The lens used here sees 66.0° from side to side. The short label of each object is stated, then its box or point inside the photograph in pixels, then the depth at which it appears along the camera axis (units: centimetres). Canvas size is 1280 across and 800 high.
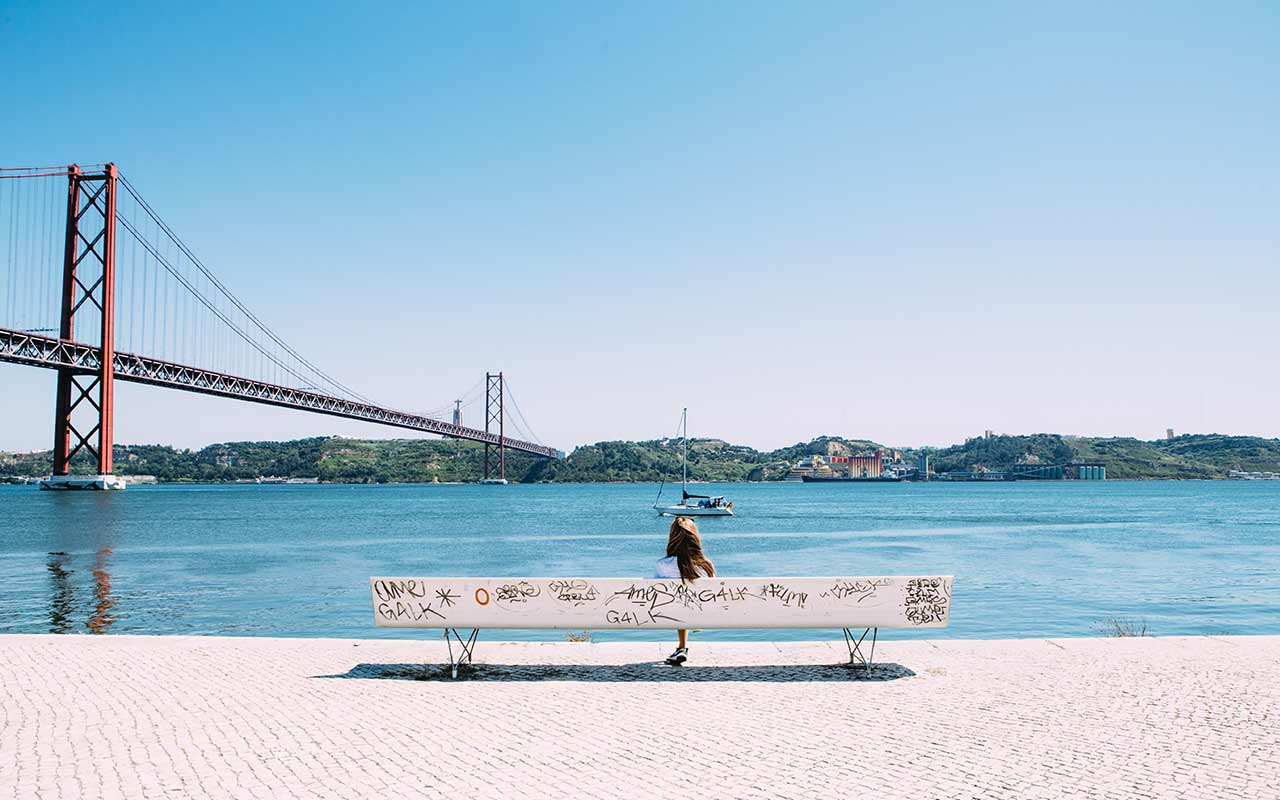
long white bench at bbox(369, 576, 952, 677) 735
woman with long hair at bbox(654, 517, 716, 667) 770
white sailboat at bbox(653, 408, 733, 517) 5962
